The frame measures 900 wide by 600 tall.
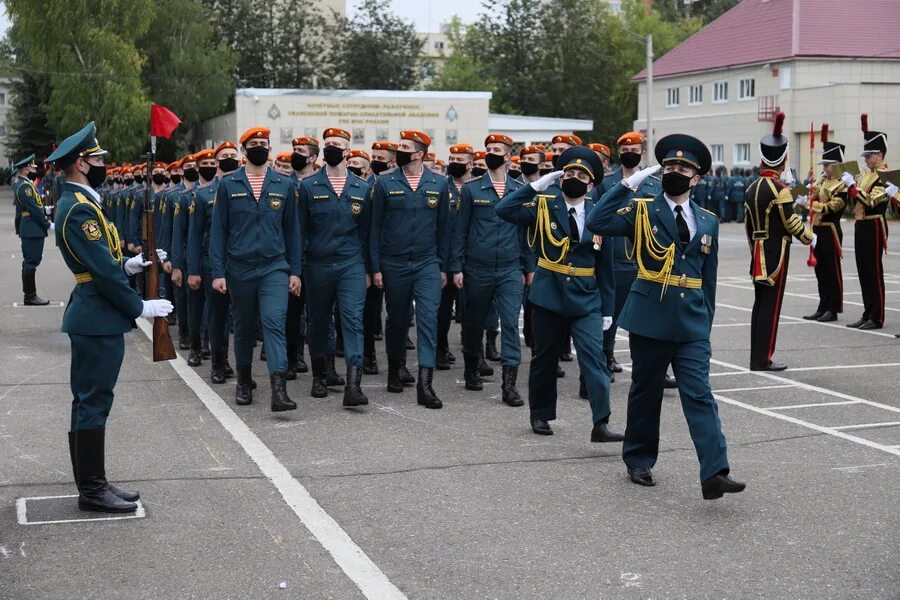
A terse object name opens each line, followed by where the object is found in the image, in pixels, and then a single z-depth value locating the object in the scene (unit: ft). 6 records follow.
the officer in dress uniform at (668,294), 23.65
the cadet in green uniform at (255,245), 32.71
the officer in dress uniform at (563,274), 28.50
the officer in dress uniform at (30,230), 58.03
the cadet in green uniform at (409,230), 34.14
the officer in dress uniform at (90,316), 22.36
